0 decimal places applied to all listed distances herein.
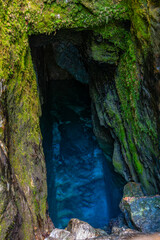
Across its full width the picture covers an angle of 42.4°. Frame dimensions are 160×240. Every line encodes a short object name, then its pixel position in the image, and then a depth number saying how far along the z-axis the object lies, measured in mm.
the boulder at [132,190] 4094
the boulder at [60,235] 2811
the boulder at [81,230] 2914
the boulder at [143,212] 2982
